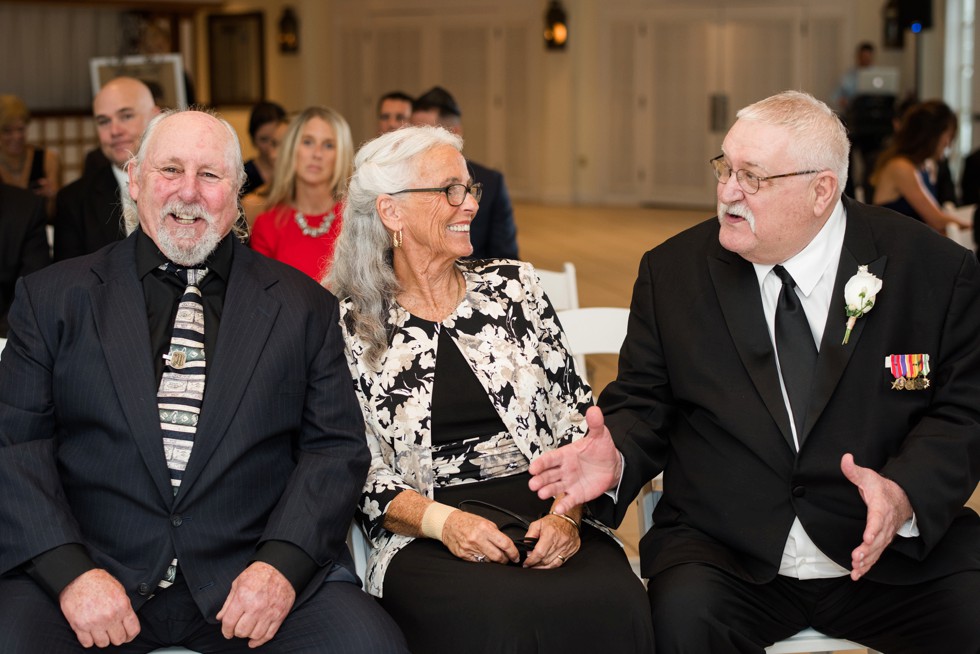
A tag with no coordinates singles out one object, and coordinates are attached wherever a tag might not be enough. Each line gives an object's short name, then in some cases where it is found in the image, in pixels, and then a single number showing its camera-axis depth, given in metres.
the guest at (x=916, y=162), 7.24
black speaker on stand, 13.82
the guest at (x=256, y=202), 5.35
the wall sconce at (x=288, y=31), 18.08
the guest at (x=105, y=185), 4.55
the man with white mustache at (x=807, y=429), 2.49
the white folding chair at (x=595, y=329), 3.63
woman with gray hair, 2.48
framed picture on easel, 9.67
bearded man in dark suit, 2.41
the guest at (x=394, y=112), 6.89
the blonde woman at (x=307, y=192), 4.88
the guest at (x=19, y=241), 4.21
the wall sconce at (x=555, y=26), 16.52
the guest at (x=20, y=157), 7.55
